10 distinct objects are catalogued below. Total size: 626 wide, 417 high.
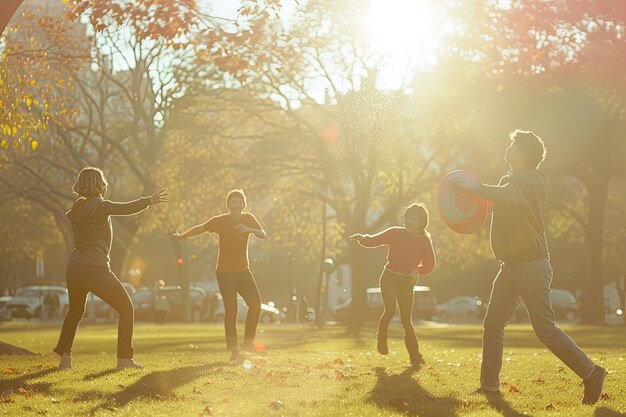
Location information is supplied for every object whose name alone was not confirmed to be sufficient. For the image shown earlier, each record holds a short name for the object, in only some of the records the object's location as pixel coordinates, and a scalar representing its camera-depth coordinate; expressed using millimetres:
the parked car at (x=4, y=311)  51312
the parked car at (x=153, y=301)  53625
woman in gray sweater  11234
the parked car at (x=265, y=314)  55812
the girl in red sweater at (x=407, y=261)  12812
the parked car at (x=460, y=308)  70250
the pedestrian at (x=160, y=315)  52500
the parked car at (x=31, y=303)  56625
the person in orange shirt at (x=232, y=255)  13242
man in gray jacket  8836
